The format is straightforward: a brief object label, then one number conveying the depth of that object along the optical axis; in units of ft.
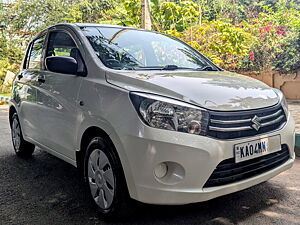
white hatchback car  7.32
